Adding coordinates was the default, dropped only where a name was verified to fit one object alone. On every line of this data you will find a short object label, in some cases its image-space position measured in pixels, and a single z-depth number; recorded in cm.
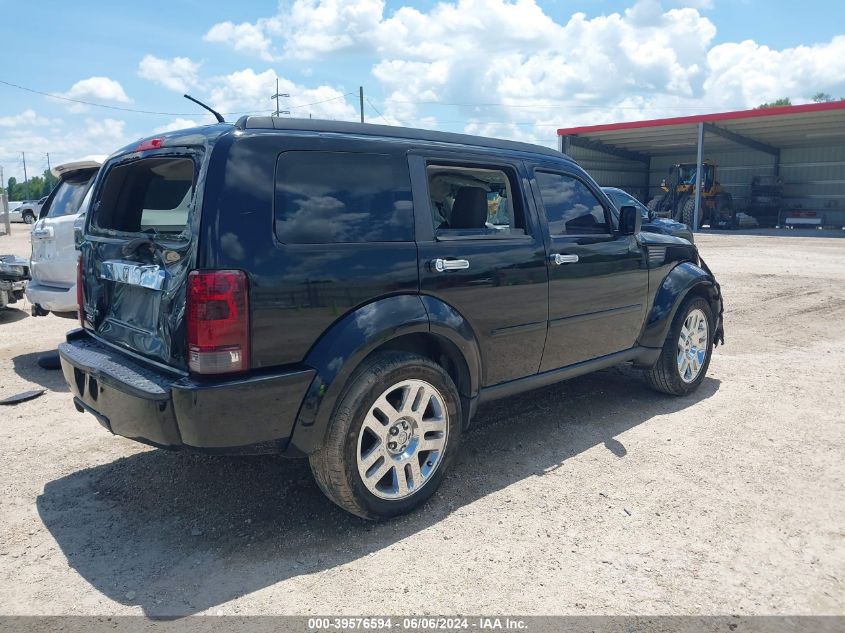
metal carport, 3028
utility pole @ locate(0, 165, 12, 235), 2561
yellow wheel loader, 2990
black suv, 281
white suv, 620
